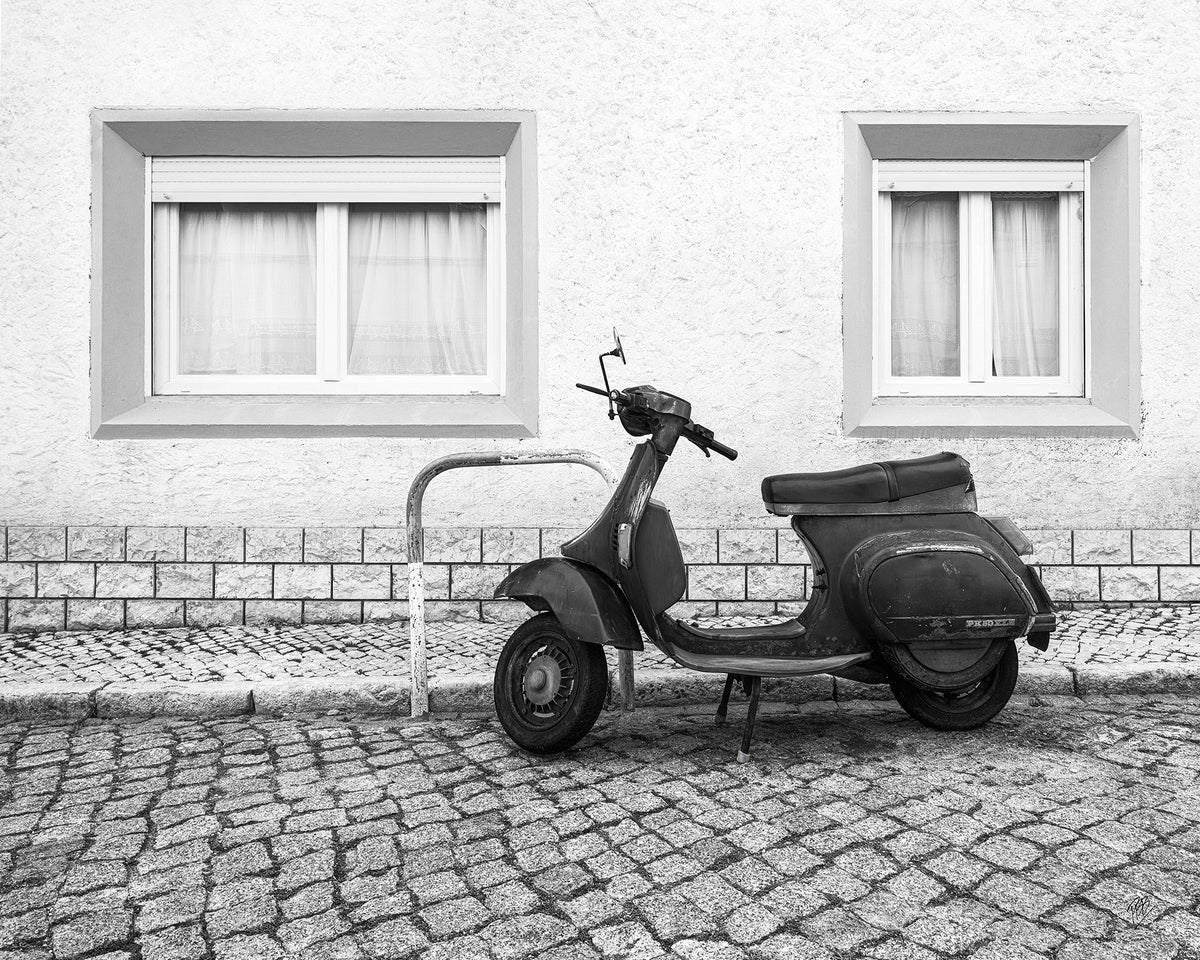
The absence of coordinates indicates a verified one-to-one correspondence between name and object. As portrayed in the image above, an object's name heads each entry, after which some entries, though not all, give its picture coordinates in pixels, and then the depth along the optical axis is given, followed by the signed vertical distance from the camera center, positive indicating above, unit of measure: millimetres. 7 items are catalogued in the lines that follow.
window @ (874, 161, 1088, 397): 6348 +1246
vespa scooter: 3473 -488
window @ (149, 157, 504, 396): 6320 +1246
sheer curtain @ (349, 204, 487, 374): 6391 +1280
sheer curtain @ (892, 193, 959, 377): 6410 +1306
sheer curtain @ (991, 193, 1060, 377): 6406 +1282
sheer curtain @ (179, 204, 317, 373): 6363 +1290
